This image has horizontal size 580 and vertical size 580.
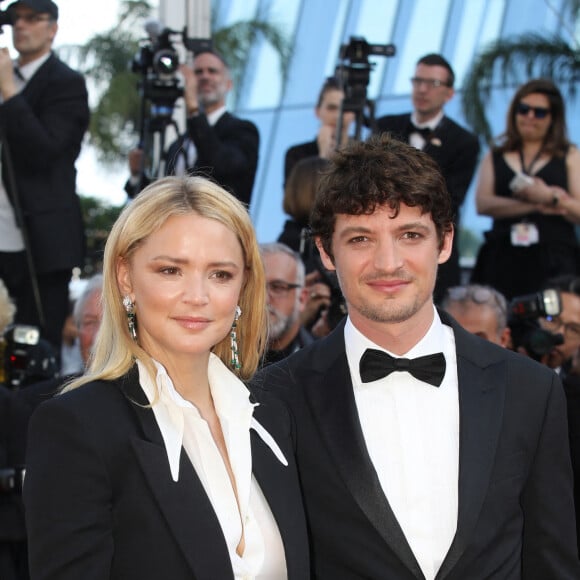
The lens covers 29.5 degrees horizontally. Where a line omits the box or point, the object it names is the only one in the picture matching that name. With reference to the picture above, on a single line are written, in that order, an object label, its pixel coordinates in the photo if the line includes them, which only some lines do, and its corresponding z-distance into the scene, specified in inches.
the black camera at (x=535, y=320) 179.6
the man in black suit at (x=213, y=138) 213.2
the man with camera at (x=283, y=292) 183.8
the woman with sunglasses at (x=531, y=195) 221.9
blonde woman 89.4
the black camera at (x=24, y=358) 173.0
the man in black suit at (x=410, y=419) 104.0
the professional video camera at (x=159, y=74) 220.8
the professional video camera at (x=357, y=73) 216.5
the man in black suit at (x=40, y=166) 195.8
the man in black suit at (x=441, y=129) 222.5
